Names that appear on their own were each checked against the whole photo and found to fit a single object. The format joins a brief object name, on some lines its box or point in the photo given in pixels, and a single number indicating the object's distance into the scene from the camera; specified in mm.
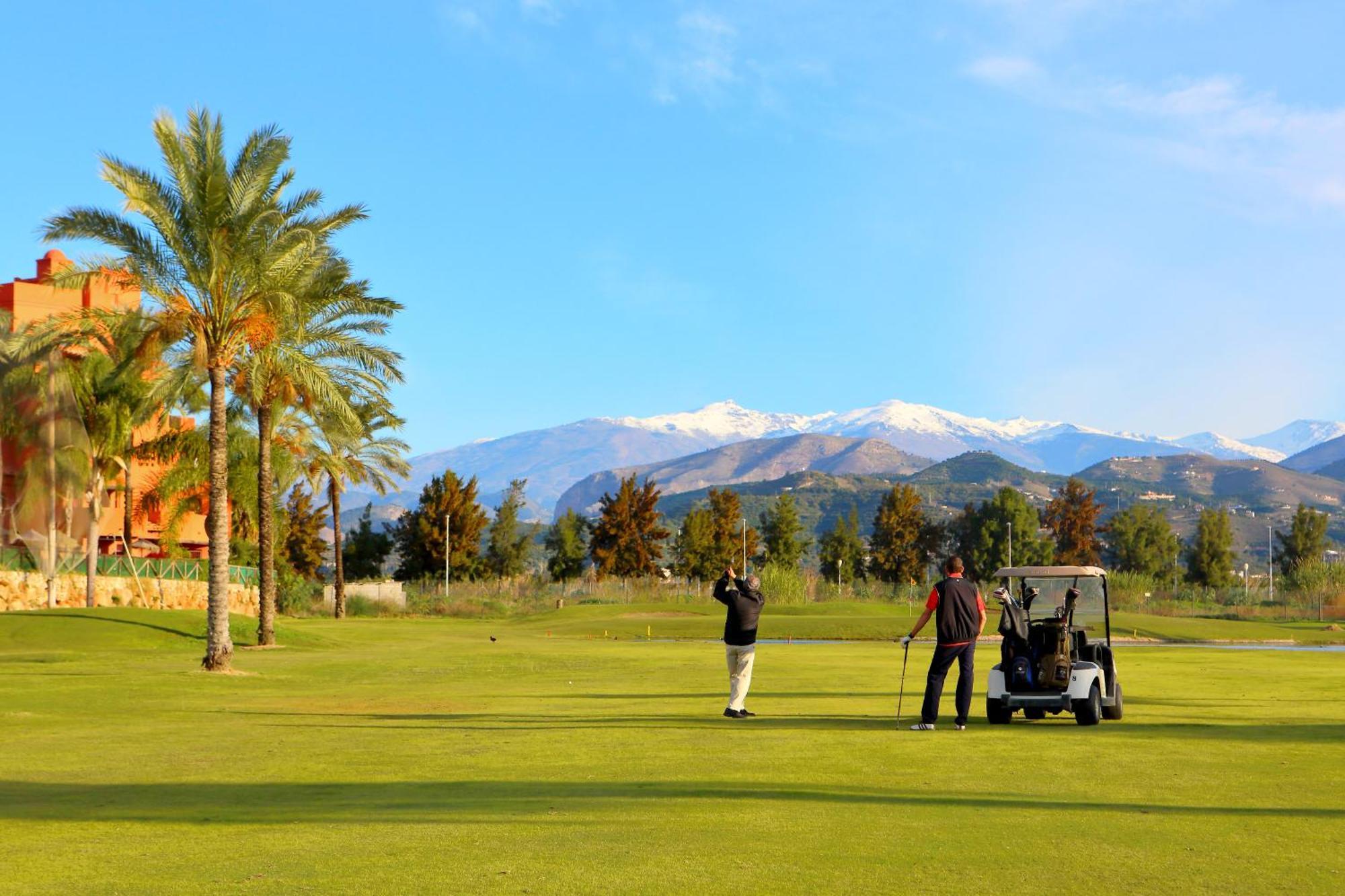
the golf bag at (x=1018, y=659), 16453
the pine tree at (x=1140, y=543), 101688
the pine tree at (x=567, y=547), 89562
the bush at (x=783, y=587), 68688
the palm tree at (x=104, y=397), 40000
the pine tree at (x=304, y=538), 89938
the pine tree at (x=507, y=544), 94062
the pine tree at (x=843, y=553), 94688
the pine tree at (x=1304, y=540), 96312
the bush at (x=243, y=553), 70500
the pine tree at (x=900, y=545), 92562
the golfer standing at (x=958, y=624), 16172
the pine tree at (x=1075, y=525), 94938
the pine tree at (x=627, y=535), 88500
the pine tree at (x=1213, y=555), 95688
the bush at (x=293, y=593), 66625
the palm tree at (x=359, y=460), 55906
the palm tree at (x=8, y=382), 43812
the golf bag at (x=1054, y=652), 16422
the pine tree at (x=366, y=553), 90000
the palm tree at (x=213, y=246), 27688
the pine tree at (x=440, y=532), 84875
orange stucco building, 50844
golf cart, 16391
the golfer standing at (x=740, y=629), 17766
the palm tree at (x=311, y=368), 31344
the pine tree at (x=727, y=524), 89188
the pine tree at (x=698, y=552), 87875
